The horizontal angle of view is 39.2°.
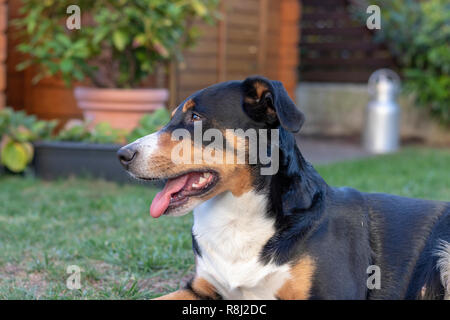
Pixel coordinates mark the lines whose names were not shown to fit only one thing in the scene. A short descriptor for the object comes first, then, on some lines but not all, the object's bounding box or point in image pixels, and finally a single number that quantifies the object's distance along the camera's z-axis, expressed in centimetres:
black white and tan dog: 252
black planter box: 589
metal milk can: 972
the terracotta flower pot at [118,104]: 635
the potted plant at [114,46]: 618
